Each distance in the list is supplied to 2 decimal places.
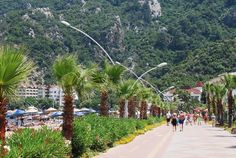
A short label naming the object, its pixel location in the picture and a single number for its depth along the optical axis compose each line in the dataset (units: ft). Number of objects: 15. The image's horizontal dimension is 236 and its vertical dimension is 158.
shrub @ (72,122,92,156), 57.77
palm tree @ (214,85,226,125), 183.15
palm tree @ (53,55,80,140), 56.70
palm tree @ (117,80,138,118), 123.54
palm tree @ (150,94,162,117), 253.85
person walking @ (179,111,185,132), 152.82
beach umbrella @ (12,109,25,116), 259.64
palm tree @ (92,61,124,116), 91.04
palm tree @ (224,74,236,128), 150.92
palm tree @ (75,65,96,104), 60.75
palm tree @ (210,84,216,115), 226.13
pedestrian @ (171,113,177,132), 144.76
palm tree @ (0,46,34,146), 36.35
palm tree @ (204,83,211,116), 257.16
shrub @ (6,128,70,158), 34.96
